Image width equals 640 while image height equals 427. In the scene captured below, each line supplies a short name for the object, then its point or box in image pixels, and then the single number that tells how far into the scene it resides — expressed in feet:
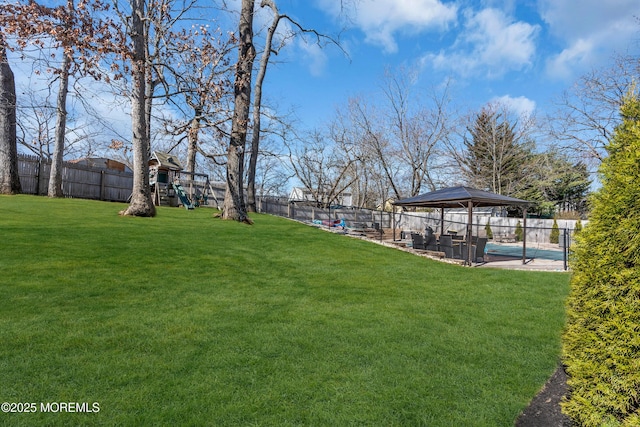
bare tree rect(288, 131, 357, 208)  94.07
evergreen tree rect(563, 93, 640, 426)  5.75
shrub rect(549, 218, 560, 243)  61.18
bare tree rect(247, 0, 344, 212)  45.09
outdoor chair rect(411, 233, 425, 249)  36.76
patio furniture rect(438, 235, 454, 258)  34.14
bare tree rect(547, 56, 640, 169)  58.39
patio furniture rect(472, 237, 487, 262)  33.39
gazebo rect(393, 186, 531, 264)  31.96
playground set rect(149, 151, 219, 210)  53.21
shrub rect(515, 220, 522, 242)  65.89
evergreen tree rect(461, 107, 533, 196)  86.17
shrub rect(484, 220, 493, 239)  63.75
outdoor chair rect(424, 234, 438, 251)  36.29
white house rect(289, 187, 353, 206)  159.64
